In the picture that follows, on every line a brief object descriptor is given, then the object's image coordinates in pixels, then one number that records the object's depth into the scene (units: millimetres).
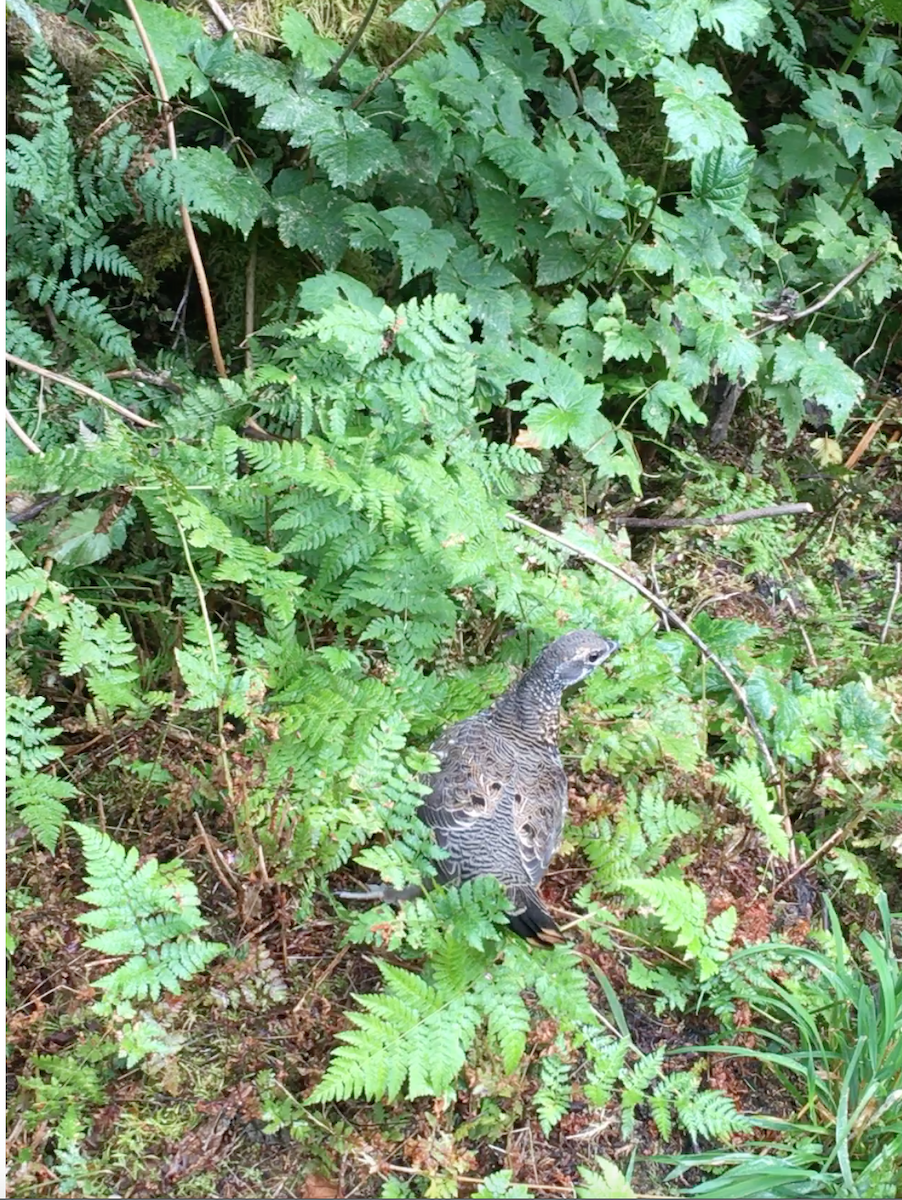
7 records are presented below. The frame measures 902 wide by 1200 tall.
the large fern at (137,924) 2398
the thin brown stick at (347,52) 3545
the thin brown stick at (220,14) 3695
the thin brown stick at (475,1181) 2387
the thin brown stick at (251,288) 4023
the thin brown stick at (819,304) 4633
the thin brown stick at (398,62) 3592
